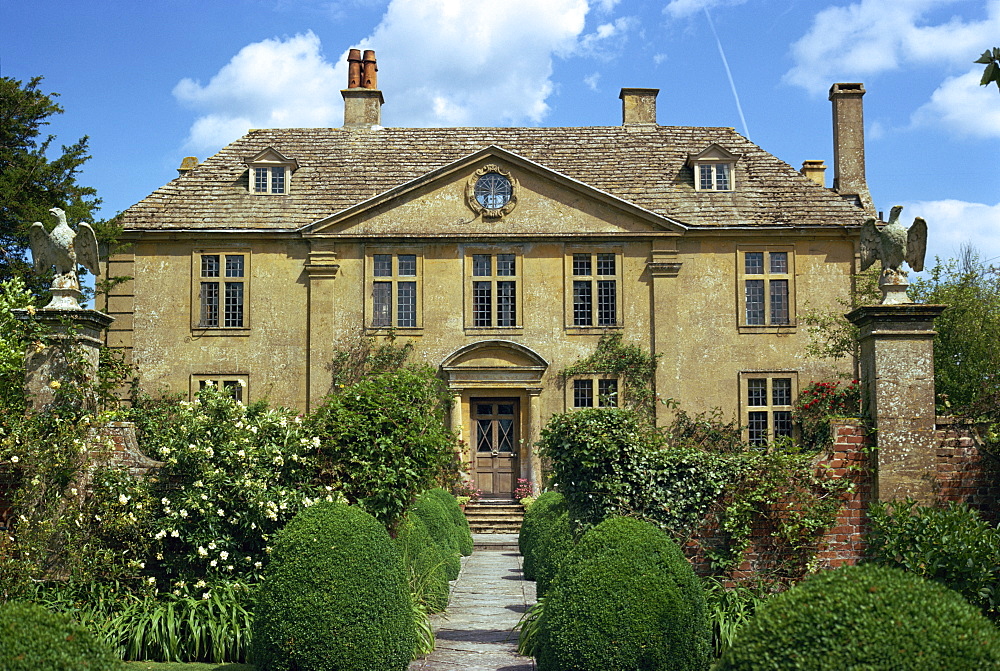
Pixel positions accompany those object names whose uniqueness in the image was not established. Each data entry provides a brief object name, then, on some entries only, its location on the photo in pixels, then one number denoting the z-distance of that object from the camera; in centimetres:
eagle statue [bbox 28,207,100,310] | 1080
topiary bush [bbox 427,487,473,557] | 1675
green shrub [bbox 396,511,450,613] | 1143
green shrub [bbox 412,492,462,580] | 1382
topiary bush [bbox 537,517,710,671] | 768
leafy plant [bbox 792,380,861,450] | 2093
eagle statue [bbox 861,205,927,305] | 1005
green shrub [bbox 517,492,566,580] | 1423
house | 2311
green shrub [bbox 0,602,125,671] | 583
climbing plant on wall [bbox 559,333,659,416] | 2295
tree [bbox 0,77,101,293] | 2181
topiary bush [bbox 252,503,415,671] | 784
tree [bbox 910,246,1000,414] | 1930
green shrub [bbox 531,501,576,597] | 1135
